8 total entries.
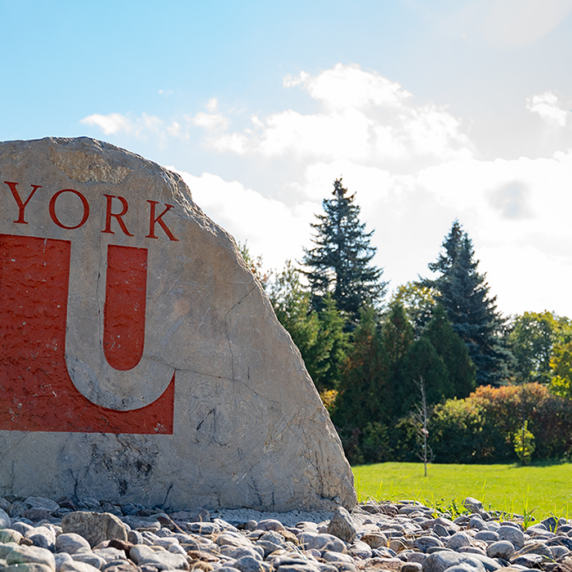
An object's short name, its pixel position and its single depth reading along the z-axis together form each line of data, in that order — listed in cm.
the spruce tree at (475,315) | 2345
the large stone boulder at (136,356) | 426
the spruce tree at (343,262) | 2592
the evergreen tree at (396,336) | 1648
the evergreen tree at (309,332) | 1597
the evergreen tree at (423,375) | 1527
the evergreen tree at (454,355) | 1728
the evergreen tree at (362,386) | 1501
